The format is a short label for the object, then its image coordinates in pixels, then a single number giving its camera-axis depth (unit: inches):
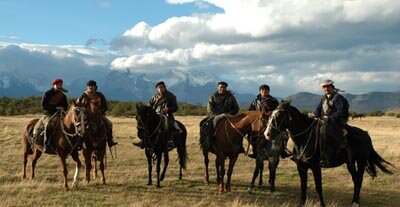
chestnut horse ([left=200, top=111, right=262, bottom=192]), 538.6
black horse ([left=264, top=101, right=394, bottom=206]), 459.8
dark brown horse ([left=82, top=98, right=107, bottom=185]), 531.8
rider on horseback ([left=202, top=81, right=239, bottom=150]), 619.2
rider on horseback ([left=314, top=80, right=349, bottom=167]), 488.4
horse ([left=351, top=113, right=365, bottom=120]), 2958.9
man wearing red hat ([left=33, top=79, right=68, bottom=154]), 587.8
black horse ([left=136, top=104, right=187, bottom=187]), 555.1
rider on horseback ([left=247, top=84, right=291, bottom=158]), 527.5
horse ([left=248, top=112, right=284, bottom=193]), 525.3
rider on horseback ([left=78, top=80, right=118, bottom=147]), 599.5
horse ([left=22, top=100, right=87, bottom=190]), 516.7
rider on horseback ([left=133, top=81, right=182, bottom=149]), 609.0
